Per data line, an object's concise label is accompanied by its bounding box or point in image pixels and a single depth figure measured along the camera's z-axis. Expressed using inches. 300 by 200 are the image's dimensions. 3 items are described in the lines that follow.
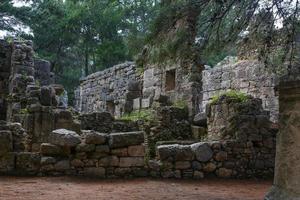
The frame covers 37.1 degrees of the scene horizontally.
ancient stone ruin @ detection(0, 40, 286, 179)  322.3
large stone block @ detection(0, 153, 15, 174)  310.3
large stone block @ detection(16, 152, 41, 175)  314.0
